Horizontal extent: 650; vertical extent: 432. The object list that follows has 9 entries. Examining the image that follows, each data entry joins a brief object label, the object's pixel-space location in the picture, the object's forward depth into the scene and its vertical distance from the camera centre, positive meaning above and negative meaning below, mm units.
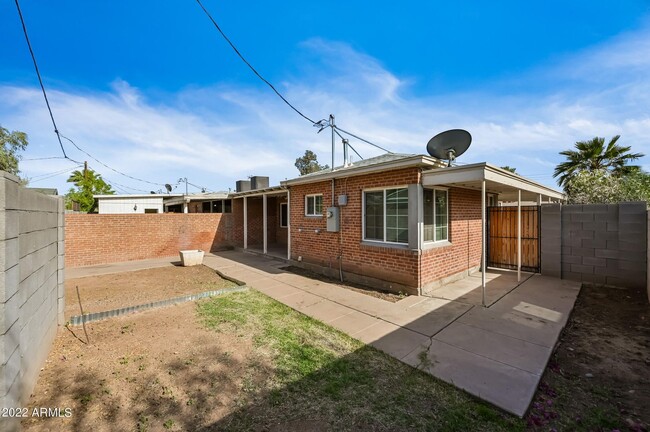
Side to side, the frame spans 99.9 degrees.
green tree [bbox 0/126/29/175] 15680 +4158
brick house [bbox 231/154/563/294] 6113 -124
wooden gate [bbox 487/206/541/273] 8273 -721
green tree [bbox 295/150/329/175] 38031 +7471
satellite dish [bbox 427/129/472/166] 6102 +1618
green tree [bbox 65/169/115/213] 26656 +2979
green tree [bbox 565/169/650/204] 11891 +1272
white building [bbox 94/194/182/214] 18125 +822
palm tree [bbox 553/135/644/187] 16078 +3506
